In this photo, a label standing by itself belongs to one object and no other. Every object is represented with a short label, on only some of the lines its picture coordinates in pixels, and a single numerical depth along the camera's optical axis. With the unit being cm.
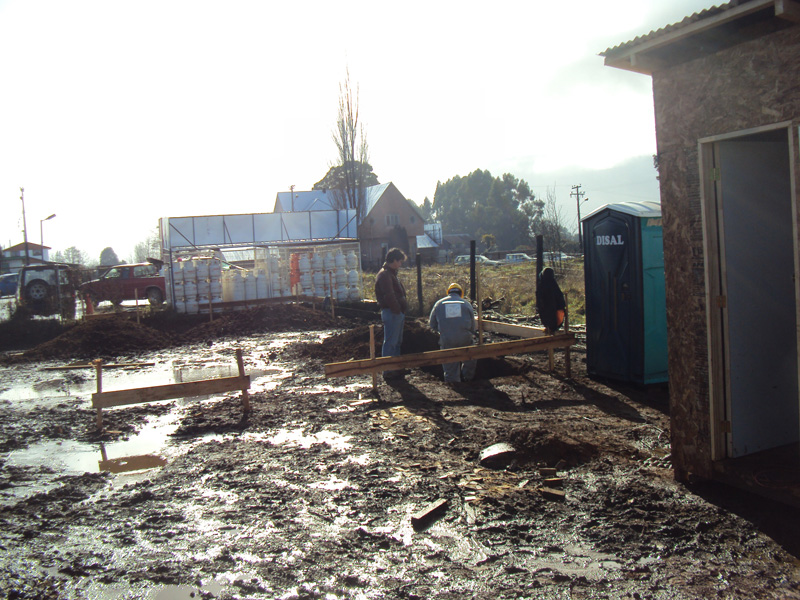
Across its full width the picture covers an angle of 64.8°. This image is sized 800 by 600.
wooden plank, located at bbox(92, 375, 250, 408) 795
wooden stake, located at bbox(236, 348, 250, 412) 835
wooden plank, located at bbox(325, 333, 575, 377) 827
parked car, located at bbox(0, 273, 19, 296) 4275
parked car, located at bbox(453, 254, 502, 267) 4906
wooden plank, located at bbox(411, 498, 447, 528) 458
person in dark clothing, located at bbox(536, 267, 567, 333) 951
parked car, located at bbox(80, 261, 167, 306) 2709
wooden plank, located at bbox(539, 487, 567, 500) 491
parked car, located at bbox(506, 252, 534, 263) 5500
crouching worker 921
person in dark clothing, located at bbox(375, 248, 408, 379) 962
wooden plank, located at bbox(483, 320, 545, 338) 1128
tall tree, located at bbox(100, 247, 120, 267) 10681
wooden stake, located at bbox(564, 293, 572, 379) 915
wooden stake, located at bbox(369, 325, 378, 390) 853
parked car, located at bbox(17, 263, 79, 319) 2155
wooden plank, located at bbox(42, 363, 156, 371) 1327
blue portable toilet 816
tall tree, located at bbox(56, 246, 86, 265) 9544
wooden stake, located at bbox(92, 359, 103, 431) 814
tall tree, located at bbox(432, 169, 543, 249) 9000
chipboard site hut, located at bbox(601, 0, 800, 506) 477
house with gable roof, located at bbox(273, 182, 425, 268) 5544
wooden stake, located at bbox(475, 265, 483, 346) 988
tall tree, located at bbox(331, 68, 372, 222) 4500
